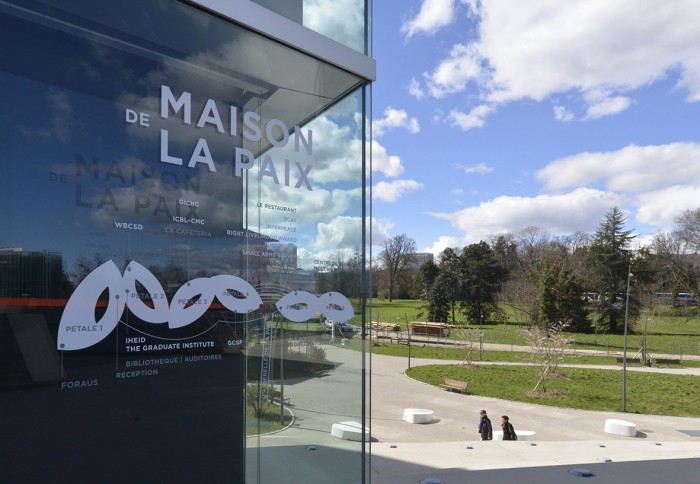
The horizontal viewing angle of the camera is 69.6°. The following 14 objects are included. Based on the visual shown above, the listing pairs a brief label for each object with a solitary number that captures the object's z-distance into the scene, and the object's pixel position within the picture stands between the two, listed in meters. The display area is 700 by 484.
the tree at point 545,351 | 20.79
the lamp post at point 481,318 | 51.17
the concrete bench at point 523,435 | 13.49
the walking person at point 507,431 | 12.76
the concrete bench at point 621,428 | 14.42
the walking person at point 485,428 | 12.88
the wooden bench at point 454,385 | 20.50
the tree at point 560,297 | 44.84
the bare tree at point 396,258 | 76.25
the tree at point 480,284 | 55.62
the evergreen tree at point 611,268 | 50.00
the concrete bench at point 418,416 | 15.52
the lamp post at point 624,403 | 17.49
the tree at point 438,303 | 52.47
